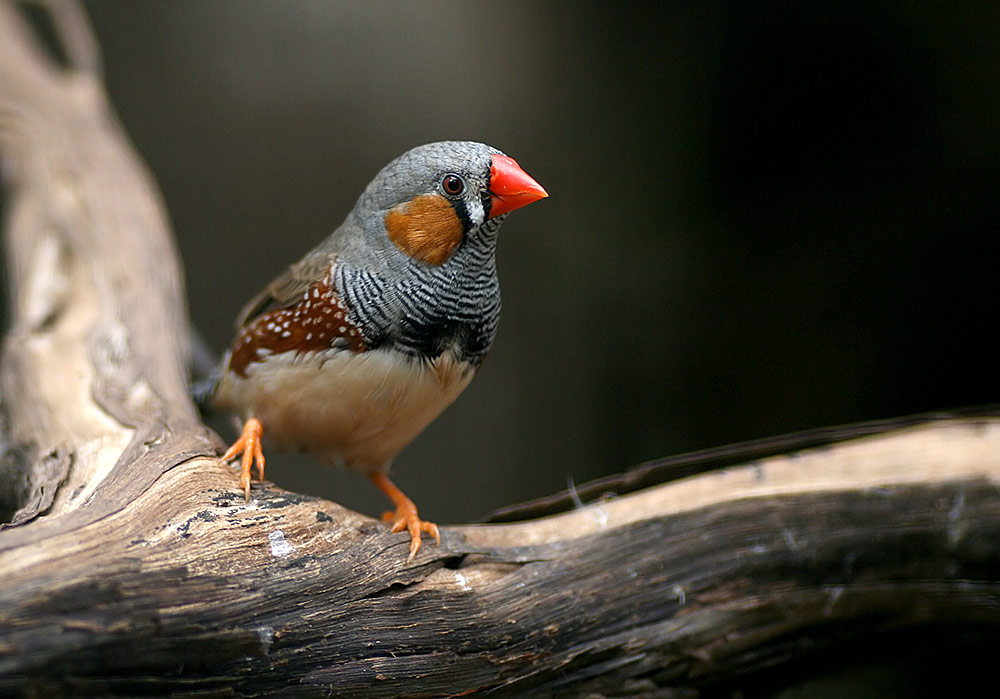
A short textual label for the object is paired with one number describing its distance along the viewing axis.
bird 1.91
